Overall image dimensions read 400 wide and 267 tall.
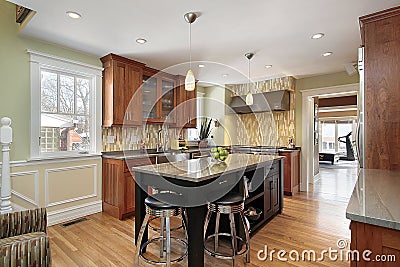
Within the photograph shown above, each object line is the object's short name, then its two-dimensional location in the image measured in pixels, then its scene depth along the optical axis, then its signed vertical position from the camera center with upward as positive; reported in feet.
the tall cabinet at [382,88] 6.90 +1.40
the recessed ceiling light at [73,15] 7.74 +4.11
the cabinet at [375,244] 3.01 -1.49
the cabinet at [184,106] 16.24 +2.07
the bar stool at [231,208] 6.63 -2.16
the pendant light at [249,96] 11.85 +2.00
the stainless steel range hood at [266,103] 16.10 +2.33
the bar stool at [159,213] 6.38 -2.18
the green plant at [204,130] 19.33 +0.38
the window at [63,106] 9.99 +1.39
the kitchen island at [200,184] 6.12 -1.57
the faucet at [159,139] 15.53 -0.29
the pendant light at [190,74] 7.86 +2.24
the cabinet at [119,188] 10.99 -2.59
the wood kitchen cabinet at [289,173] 15.02 -2.58
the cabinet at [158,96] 14.20 +2.49
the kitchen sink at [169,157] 12.73 -1.25
